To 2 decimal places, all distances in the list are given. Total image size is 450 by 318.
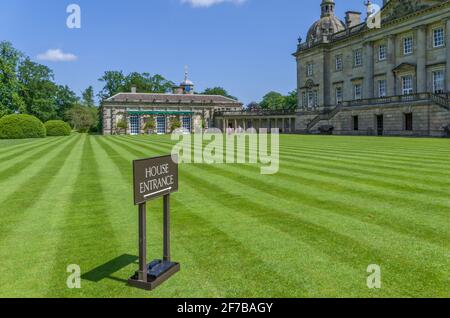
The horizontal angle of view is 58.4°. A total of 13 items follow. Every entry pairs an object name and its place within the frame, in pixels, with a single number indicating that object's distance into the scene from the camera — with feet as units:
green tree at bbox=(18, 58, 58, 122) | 283.38
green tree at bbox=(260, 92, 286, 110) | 386.73
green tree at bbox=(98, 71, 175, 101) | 352.28
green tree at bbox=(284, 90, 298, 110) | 356.55
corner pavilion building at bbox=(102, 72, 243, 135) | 266.57
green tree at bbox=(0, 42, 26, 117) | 221.05
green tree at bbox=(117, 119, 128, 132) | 258.26
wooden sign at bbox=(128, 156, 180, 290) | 15.28
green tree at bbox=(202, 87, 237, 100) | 462.60
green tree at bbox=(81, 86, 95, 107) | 442.91
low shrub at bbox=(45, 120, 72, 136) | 190.60
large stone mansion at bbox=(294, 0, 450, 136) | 130.82
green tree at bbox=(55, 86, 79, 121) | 332.39
